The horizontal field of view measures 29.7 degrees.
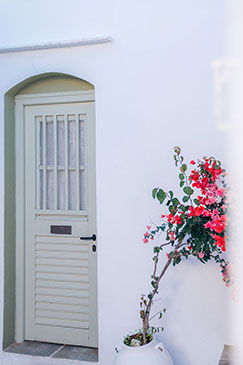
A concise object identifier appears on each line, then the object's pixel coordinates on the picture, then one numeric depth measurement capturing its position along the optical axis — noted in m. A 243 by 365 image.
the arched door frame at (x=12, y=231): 4.50
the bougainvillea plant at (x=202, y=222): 3.25
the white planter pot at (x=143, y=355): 3.42
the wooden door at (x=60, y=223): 4.45
